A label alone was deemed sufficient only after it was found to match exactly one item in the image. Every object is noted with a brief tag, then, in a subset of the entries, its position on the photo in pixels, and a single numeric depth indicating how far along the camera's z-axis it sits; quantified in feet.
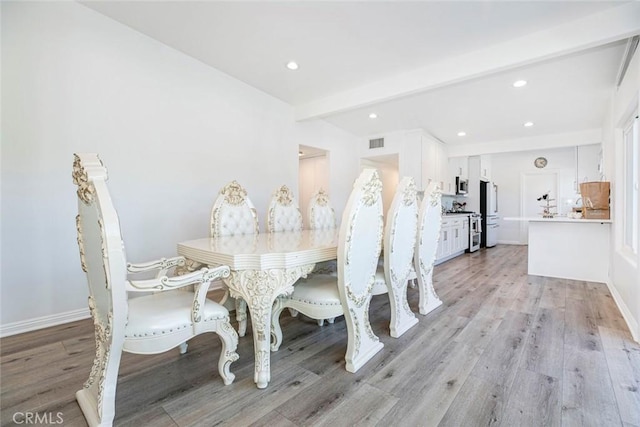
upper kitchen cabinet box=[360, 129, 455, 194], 17.81
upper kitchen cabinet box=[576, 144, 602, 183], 18.89
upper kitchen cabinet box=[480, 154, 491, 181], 24.80
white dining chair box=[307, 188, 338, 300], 10.75
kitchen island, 12.48
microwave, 22.62
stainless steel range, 21.58
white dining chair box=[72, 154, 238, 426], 3.73
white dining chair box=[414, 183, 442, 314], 8.77
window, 9.16
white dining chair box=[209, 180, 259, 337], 8.11
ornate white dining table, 5.02
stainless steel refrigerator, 24.58
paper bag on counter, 12.12
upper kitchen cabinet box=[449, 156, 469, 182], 22.47
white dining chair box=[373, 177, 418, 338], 6.93
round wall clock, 25.10
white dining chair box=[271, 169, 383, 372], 5.50
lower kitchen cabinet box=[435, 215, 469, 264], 17.14
